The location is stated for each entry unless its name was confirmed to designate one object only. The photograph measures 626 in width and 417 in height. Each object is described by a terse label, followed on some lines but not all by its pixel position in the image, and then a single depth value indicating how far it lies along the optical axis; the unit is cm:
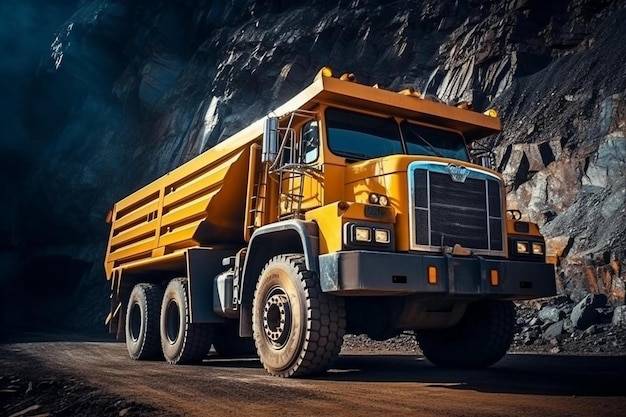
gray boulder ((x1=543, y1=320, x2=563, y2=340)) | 1043
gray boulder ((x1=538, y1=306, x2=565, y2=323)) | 1122
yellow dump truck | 599
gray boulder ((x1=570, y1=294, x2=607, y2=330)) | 1047
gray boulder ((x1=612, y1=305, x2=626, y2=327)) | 998
